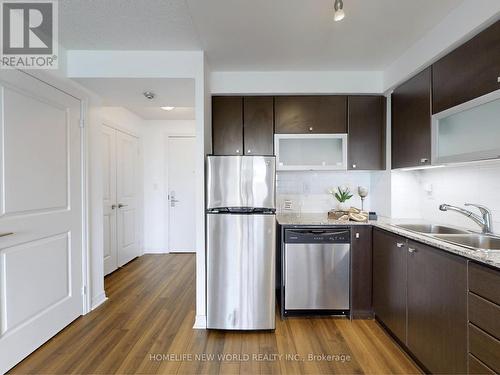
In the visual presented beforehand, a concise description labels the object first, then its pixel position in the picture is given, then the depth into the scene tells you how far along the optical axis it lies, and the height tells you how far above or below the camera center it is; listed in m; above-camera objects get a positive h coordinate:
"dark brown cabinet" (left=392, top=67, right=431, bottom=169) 2.12 +0.59
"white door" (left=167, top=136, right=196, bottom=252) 4.59 -0.10
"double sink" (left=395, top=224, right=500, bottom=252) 1.71 -0.36
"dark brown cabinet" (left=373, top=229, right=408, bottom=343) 1.93 -0.78
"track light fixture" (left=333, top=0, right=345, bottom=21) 1.47 +1.03
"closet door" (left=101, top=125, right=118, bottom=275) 3.52 -0.13
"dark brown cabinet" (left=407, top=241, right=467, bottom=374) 1.38 -0.75
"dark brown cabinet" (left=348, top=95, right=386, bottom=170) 2.80 +0.63
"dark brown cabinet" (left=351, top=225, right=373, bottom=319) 2.39 -0.78
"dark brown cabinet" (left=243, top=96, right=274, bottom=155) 2.79 +0.68
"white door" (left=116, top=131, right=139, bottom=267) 3.86 -0.14
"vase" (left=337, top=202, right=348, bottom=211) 3.08 -0.23
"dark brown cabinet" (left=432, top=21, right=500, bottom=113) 1.52 +0.78
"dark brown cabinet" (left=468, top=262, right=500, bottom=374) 1.18 -0.64
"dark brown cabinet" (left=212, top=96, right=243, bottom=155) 2.79 +0.68
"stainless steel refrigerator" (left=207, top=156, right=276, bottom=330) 2.17 -0.45
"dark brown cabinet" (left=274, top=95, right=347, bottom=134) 2.79 +0.79
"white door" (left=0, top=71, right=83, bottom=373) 1.75 -0.21
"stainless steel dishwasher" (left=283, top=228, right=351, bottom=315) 2.37 -0.75
